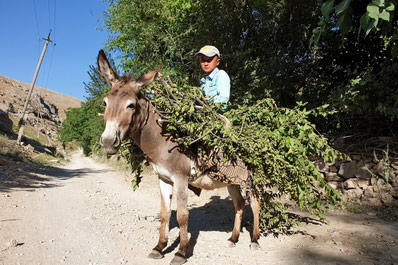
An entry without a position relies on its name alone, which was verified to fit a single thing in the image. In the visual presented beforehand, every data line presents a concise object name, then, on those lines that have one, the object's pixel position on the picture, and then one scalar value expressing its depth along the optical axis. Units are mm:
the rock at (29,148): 17630
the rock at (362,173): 6302
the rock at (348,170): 6598
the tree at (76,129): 46906
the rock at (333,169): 7000
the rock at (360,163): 6486
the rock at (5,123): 21875
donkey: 2746
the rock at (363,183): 6289
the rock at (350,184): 6473
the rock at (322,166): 7188
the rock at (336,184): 6761
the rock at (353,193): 6340
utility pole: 20758
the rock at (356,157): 6596
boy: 3770
